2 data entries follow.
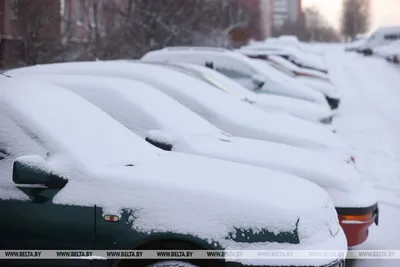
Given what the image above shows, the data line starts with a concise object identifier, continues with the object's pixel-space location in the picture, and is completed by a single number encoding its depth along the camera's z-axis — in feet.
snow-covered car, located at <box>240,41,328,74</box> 71.27
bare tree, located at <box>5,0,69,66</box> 45.93
